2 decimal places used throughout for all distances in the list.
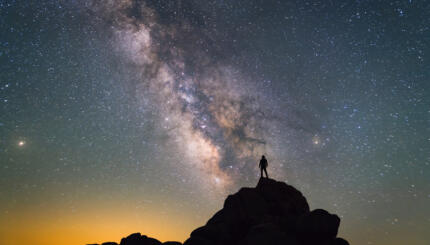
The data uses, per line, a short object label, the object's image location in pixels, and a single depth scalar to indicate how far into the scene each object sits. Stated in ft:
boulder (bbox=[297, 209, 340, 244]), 53.16
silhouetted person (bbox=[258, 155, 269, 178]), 74.64
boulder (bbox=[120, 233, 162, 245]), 64.64
